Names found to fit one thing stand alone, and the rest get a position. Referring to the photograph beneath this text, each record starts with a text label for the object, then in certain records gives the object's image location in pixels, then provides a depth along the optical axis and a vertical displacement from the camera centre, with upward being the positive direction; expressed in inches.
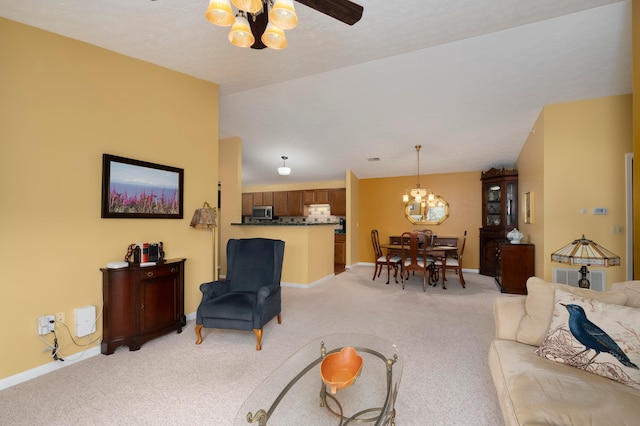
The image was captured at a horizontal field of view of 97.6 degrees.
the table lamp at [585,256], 76.0 -11.5
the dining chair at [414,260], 185.6 -32.4
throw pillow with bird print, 51.5 -24.5
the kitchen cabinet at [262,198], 323.0 +18.8
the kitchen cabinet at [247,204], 332.5 +12.8
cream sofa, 42.3 -29.9
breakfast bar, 192.2 -20.8
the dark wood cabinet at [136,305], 96.7 -32.6
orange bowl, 54.0 -32.3
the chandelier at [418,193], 204.1 +16.0
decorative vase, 176.4 -14.1
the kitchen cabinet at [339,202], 289.4 +13.3
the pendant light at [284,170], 231.7 +36.8
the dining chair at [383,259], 210.8 -34.1
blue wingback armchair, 102.4 -31.6
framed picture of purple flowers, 101.0 +10.1
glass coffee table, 49.2 -35.6
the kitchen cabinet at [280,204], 315.6 +12.2
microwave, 314.3 +3.0
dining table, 193.0 -26.2
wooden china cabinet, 221.8 +2.1
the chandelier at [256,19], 52.1 +39.0
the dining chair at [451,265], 195.9 -35.6
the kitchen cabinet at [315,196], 297.1 +19.8
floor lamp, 125.6 -1.5
